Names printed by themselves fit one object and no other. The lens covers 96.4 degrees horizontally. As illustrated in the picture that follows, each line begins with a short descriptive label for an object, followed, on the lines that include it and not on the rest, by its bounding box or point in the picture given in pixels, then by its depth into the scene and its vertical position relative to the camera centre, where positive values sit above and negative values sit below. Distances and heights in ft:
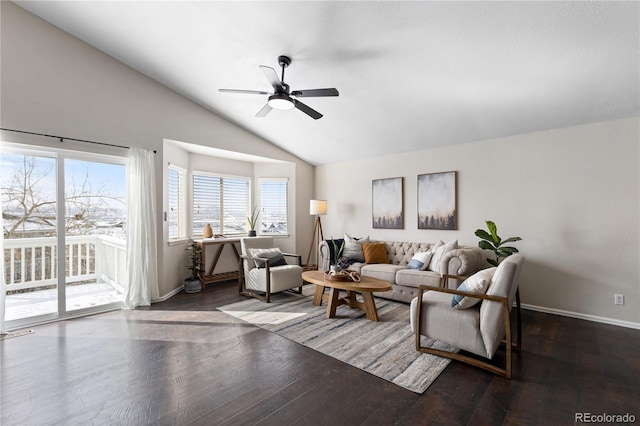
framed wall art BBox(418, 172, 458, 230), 15.92 +0.57
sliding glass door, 11.28 -0.80
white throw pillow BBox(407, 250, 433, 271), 14.71 -2.59
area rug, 8.24 -4.57
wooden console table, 17.31 -2.89
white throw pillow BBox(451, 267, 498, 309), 8.54 -2.40
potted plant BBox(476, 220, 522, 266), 12.88 -1.48
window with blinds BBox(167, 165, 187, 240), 16.99 +0.64
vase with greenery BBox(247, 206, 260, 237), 21.20 -0.42
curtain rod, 10.89 +3.18
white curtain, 13.65 -0.69
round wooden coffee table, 11.80 -3.37
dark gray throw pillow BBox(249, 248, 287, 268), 16.06 -2.43
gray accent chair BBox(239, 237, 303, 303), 14.83 -3.45
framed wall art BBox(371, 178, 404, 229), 17.98 +0.55
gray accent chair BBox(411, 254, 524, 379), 7.94 -3.28
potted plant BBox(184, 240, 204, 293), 16.70 -3.35
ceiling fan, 9.49 +4.09
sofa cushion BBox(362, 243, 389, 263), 16.88 -2.46
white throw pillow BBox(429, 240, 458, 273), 13.93 -2.11
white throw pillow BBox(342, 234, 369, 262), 17.47 -2.36
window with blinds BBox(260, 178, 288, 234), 22.08 +0.57
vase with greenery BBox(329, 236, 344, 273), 16.42 -2.64
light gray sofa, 12.86 -2.98
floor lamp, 20.25 -0.07
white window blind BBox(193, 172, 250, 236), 19.43 +0.69
